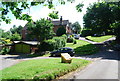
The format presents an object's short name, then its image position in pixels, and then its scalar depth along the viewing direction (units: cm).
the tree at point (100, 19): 3821
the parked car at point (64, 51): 2688
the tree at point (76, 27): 9839
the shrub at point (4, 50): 3736
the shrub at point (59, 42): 3656
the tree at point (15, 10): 701
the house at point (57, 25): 6406
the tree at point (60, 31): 5719
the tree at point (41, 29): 3378
